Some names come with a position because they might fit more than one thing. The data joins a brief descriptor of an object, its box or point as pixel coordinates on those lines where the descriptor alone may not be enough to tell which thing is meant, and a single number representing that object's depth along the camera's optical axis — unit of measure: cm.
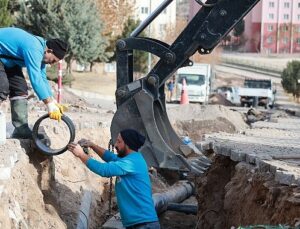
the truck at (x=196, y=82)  3622
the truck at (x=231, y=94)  3788
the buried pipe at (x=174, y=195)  998
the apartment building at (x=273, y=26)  8706
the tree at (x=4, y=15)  2611
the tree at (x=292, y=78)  4956
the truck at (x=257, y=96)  3628
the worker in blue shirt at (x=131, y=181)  614
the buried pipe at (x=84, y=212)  745
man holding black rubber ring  688
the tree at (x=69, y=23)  3481
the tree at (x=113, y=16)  4312
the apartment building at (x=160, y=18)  5327
